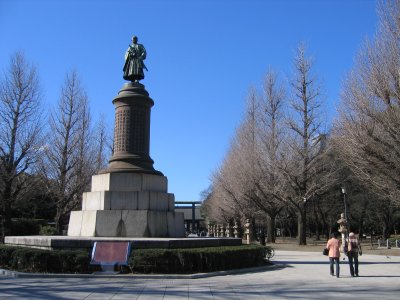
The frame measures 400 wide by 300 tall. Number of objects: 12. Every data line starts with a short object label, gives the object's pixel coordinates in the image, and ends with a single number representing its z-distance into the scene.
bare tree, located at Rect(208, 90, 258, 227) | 36.72
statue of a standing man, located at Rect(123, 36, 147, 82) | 18.06
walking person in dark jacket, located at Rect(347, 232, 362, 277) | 12.78
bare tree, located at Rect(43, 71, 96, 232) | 32.53
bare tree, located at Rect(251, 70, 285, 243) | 34.44
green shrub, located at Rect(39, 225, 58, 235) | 27.28
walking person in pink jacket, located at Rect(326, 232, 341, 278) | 12.95
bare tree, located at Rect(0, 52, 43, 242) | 27.69
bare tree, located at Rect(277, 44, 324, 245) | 33.16
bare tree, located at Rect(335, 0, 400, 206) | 20.34
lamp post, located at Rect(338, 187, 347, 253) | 17.99
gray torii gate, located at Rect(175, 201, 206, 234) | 96.09
